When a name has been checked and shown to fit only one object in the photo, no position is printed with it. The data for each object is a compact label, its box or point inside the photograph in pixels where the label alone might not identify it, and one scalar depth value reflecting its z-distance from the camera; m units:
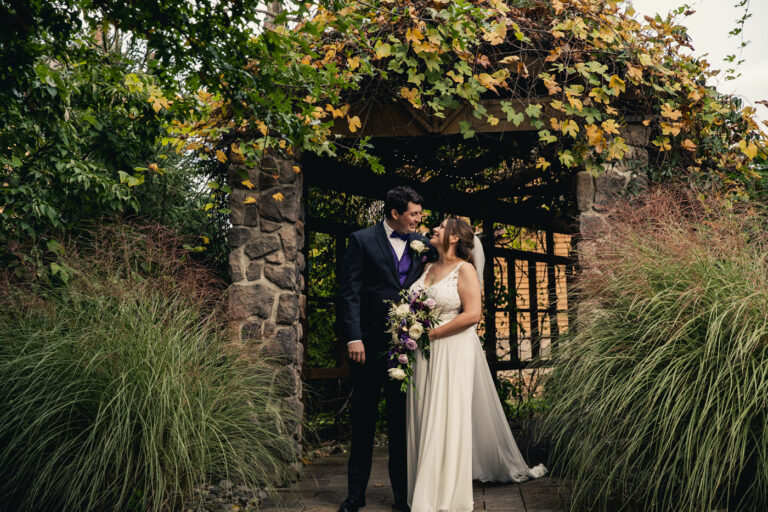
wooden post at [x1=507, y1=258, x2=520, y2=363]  7.65
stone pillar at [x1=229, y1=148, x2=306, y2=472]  5.14
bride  3.85
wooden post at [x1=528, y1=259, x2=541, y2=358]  7.86
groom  4.10
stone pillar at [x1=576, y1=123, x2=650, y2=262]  5.16
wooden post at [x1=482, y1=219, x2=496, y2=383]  7.63
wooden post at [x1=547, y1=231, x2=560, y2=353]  4.42
